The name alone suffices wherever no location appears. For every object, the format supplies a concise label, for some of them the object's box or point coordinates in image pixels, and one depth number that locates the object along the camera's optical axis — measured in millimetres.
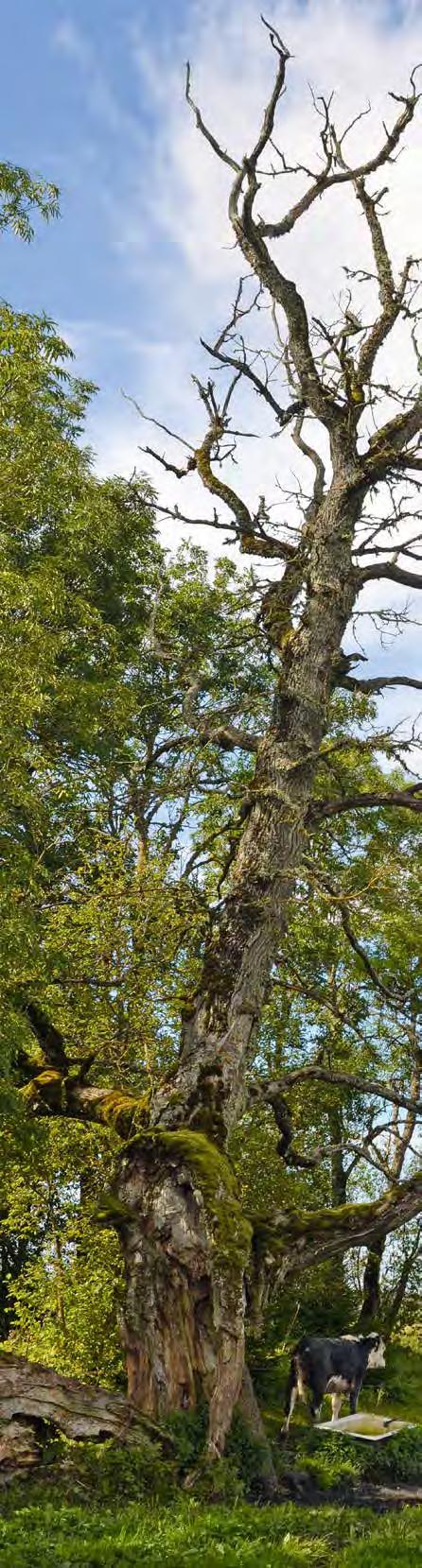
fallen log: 10406
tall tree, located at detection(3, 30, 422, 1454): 11852
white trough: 15422
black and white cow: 16938
